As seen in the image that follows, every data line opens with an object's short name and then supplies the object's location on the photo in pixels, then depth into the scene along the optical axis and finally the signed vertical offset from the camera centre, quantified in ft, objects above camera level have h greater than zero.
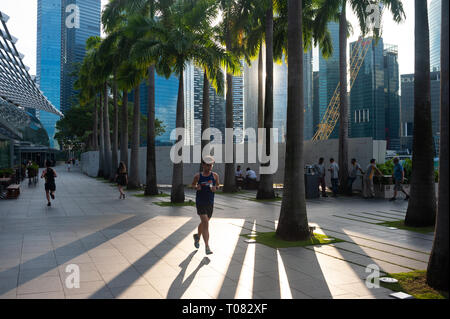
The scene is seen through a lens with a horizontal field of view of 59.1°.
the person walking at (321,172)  59.06 -1.30
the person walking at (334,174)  58.49 -1.59
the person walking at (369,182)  55.36 -2.66
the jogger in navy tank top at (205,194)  24.02 -1.91
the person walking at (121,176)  60.13 -2.14
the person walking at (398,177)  51.00 -1.74
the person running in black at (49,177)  51.01 -1.91
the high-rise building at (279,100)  182.29 +44.12
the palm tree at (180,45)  51.44 +15.61
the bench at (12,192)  60.39 -4.59
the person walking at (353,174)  58.59 -1.59
